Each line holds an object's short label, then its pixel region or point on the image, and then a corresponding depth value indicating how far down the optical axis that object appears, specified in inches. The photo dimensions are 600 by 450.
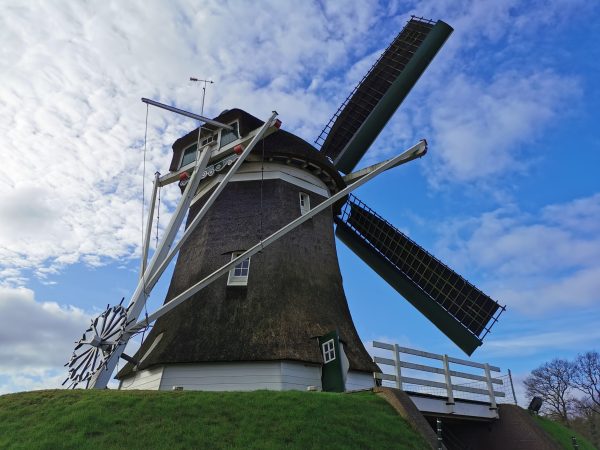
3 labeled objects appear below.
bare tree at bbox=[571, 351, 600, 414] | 1672.0
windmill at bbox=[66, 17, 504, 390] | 404.5
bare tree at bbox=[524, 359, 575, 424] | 1742.1
